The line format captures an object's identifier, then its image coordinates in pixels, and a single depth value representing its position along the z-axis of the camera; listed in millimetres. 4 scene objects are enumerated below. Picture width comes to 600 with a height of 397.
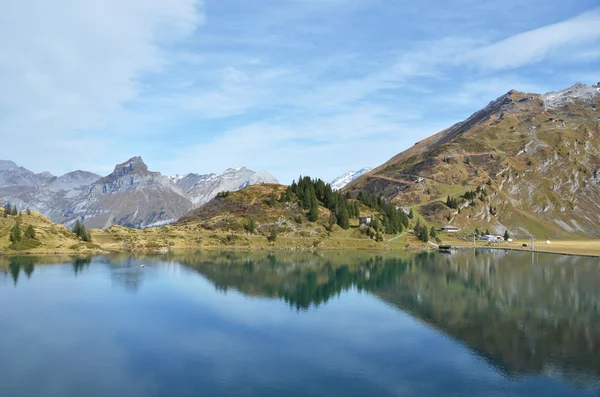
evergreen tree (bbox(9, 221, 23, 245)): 163500
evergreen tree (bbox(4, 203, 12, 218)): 180938
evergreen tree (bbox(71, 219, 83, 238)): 190975
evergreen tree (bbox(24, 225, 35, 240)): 169125
